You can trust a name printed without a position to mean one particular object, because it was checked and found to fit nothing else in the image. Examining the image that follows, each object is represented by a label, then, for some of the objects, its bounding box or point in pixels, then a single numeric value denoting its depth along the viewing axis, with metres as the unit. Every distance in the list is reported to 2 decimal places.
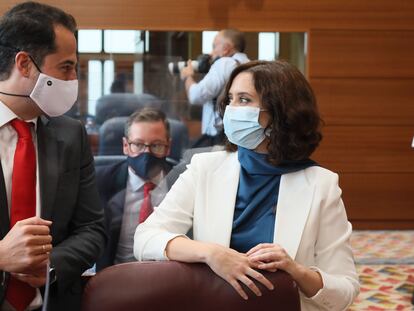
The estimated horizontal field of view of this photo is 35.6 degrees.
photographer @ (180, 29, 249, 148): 4.98
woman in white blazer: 1.88
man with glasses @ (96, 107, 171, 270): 2.67
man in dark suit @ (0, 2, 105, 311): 1.73
